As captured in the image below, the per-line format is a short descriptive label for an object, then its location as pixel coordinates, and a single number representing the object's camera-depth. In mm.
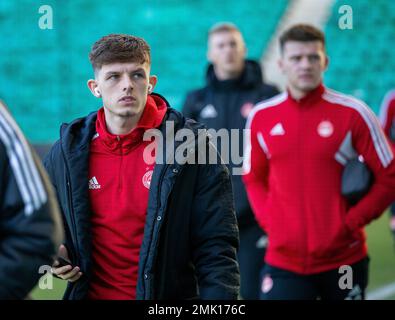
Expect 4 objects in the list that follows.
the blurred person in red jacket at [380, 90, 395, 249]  14070
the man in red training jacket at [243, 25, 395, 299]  9109
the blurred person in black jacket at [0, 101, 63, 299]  4375
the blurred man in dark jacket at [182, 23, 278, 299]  12384
